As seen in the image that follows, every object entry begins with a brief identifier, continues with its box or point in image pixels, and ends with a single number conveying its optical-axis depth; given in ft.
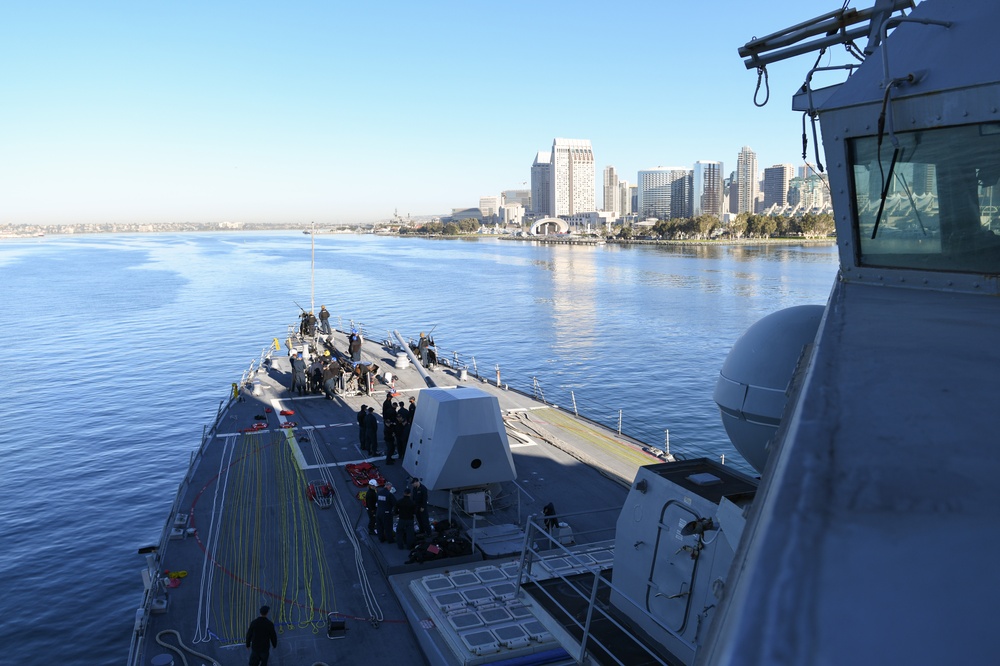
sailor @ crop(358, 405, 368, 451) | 61.87
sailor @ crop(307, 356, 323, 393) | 85.56
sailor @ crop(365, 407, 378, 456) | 61.62
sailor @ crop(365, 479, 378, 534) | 45.83
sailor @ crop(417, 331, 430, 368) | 100.58
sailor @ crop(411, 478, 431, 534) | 43.93
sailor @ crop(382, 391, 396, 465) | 59.31
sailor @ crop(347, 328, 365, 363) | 95.50
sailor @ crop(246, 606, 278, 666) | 31.19
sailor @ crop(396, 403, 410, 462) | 60.49
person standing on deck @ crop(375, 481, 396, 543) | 43.79
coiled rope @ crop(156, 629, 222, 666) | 32.48
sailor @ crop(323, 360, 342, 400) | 82.89
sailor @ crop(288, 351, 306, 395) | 86.69
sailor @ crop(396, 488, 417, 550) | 42.86
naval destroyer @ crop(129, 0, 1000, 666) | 4.51
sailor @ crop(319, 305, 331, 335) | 125.18
